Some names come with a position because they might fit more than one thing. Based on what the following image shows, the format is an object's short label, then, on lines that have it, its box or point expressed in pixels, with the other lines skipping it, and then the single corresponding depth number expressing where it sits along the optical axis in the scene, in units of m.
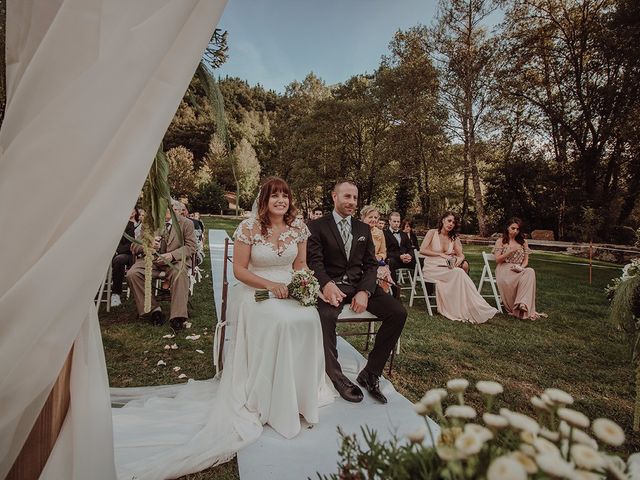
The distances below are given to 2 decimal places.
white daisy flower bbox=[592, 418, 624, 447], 0.63
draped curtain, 1.05
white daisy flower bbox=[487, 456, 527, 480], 0.57
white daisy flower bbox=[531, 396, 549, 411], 0.77
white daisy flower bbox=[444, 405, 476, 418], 0.70
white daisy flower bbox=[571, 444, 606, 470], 0.60
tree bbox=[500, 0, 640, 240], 16.48
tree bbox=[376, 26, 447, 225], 21.67
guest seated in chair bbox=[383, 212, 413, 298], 7.78
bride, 2.38
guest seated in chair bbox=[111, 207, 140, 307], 6.11
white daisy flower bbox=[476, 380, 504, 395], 0.79
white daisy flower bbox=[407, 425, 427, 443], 0.74
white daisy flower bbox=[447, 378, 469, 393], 0.83
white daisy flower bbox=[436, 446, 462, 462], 0.65
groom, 3.46
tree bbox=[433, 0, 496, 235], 19.98
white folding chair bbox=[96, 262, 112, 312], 5.30
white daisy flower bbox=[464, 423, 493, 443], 0.68
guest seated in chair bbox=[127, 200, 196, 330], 5.07
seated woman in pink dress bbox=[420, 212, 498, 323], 6.30
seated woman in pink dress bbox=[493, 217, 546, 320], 6.51
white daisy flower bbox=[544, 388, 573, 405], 0.74
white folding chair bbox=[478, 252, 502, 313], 6.79
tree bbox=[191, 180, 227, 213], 34.44
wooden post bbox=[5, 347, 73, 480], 1.22
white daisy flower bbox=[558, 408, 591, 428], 0.68
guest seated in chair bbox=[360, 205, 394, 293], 6.07
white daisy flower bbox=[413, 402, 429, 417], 0.78
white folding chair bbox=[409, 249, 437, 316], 6.86
